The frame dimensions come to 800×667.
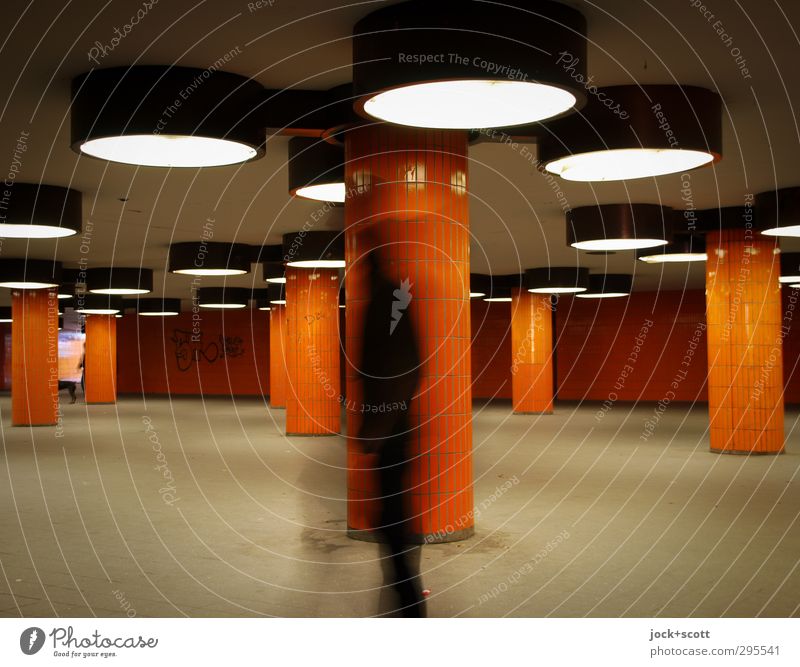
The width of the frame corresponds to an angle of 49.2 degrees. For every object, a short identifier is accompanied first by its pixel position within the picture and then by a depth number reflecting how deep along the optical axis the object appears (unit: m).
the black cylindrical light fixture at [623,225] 15.00
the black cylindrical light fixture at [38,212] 12.50
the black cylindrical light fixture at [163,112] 8.12
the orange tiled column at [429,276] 8.85
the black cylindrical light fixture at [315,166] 10.66
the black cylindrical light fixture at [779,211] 14.12
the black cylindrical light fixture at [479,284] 28.52
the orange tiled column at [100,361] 34.81
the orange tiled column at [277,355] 30.86
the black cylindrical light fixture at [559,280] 26.34
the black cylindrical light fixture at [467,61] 6.48
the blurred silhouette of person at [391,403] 7.63
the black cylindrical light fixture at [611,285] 28.62
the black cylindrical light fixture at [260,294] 34.28
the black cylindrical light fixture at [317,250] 17.53
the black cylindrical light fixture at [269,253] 21.53
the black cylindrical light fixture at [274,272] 22.81
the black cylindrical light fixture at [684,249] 17.58
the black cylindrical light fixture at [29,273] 21.70
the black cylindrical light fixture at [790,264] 23.06
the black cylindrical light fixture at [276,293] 28.50
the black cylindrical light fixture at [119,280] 25.02
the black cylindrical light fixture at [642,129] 8.66
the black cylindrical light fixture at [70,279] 26.50
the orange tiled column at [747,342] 16.70
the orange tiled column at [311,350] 20.72
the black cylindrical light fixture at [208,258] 19.14
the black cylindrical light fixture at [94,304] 31.31
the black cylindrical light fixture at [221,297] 31.86
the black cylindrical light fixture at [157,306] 37.00
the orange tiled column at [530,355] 29.48
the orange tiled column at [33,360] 23.98
